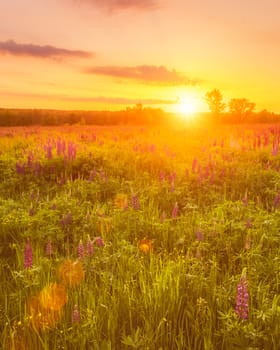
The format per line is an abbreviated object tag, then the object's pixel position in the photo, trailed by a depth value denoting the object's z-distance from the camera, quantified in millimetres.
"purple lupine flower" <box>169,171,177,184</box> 6092
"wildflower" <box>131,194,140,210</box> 4535
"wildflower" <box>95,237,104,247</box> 3494
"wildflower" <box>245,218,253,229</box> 3920
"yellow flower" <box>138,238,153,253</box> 3657
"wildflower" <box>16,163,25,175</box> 7125
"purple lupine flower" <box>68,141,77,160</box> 7969
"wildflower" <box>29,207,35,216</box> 4453
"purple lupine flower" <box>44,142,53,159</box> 8047
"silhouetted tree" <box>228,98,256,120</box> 59312
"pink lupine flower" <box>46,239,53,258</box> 3306
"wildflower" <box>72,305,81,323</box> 2406
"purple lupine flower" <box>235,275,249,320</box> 2217
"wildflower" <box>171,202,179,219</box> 4098
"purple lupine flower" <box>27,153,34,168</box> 7528
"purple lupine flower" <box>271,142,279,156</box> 7839
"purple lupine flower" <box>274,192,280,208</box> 4820
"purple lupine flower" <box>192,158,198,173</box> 6734
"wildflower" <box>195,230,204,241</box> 3639
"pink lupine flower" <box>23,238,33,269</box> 2841
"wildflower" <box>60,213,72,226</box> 4344
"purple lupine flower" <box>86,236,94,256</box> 3269
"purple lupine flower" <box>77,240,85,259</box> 3082
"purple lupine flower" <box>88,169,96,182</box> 6441
